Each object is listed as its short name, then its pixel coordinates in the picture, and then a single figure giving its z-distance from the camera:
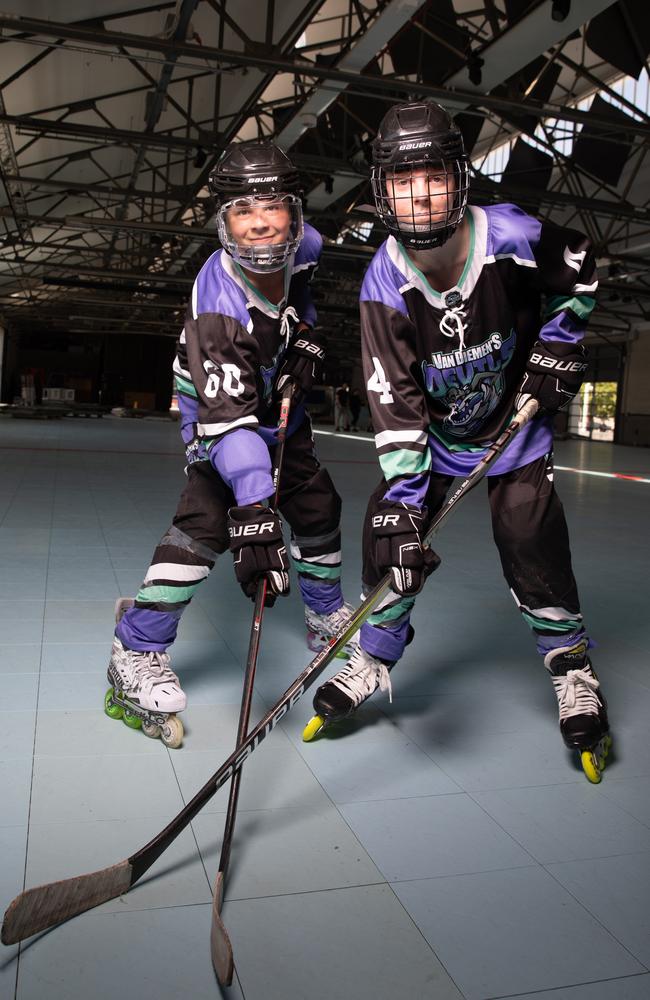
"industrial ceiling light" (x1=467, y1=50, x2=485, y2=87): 7.99
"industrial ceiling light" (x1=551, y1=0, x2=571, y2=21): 6.79
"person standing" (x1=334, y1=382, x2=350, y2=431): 24.33
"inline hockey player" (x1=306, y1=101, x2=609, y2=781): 2.09
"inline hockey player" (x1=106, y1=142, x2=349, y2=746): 2.21
